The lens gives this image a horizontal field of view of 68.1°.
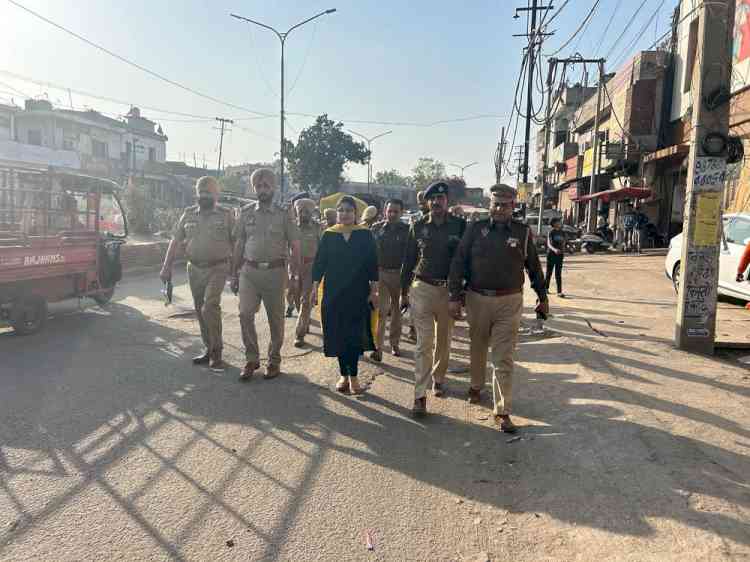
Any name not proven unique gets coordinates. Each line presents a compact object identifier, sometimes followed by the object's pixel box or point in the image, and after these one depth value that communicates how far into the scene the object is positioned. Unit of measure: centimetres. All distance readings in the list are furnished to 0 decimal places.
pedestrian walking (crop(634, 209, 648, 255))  2324
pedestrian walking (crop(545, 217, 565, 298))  1052
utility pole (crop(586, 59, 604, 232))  2460
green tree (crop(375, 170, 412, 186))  12723
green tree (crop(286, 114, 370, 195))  4744
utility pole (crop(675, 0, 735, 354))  597
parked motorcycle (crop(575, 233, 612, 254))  2494
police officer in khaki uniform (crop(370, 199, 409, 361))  687
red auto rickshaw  723
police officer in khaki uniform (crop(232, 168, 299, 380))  561
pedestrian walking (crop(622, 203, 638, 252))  2352
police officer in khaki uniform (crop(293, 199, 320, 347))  800
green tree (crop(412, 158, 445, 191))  11056
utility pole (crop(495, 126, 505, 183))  3420
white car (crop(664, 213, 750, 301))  955
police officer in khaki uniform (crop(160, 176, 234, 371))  588
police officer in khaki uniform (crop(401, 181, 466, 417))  491
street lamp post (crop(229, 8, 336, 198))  2476
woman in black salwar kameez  517
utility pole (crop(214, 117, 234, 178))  6108
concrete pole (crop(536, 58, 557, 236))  2022
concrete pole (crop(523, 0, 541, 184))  2206
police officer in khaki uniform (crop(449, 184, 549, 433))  441
